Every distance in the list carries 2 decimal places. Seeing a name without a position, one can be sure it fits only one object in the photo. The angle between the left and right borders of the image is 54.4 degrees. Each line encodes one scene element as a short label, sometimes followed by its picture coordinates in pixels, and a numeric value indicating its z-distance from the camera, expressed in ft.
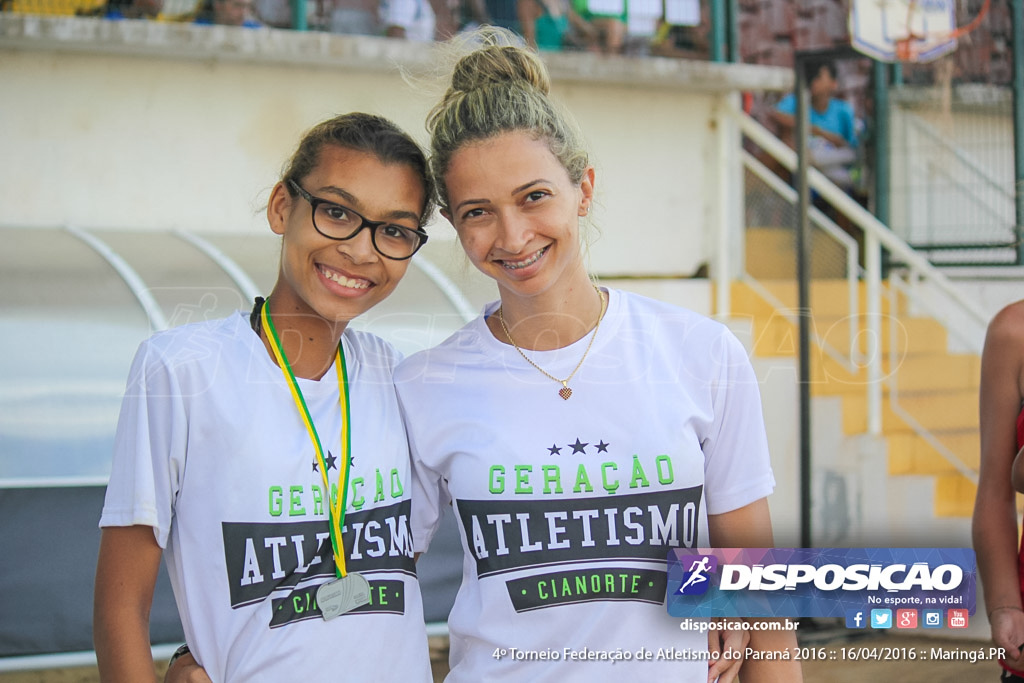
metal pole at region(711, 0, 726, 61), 22.29
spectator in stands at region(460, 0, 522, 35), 21.16
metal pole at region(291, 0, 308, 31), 19.04
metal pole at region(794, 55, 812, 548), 17.44
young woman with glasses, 6.01
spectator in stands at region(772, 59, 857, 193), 23.95
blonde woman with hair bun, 6.20
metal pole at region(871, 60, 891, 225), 23.88
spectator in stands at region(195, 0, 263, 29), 18.71
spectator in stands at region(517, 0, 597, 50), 21.36
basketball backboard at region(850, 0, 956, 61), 19.89
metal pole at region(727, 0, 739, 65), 22.76
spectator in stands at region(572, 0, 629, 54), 21.68
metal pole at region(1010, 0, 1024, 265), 22.40
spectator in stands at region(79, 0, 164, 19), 17.92
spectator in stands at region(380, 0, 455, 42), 20.28
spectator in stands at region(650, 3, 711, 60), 22.17
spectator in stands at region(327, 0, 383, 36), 19.99
